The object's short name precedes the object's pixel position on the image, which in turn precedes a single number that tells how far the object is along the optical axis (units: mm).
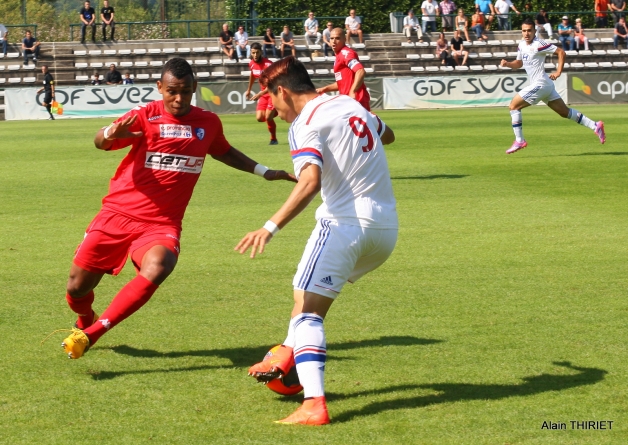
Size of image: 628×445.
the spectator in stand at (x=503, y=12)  41594
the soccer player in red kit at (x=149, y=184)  5711
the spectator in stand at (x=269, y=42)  36781
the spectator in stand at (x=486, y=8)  41500
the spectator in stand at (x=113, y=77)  33938
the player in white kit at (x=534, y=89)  16938
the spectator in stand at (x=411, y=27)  40312
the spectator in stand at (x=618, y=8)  42500
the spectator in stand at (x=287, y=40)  37562
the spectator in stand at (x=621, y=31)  40719
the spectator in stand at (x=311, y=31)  39344
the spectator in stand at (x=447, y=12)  40719
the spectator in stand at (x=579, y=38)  40094
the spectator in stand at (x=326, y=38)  37409
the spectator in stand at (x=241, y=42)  38312
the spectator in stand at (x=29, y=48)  36656
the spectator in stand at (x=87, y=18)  37906
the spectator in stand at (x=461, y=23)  39875
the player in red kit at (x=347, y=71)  13414
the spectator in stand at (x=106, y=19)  37969
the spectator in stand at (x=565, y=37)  39938
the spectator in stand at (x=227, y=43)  37844
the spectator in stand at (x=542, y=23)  38772
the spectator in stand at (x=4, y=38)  37369
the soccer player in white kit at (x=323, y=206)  4516
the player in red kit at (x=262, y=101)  18938
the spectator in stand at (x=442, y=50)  37844
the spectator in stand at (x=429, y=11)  40281
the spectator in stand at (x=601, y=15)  43059
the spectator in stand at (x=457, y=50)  38031
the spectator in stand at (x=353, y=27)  39594
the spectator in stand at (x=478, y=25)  40281
